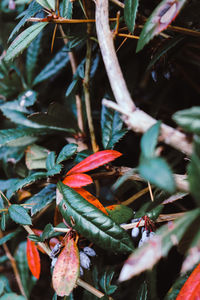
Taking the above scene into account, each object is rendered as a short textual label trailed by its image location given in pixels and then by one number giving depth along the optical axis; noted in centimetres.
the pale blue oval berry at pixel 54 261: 55
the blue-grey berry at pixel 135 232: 55
